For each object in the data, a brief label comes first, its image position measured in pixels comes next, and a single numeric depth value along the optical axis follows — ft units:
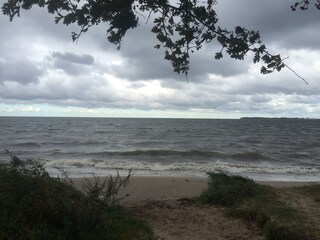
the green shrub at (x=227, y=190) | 17.27
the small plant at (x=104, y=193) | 11.78
